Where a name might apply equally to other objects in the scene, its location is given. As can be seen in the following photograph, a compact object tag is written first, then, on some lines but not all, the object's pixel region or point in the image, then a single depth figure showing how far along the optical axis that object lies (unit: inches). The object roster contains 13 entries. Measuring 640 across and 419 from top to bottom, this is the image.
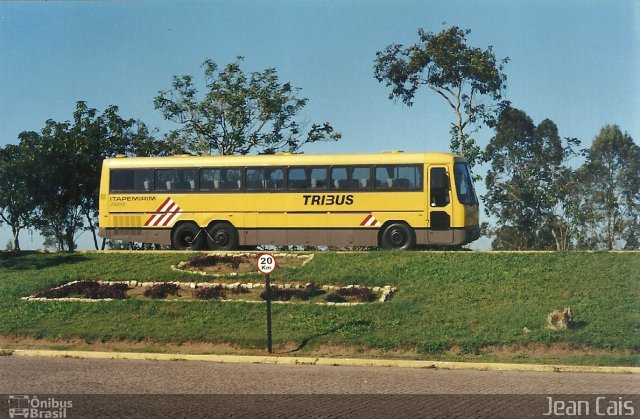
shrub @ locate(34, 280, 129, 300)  890.7
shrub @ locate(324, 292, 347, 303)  833.2
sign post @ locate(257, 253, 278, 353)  698.2
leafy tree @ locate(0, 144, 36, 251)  1590.8
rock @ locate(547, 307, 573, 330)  701.3
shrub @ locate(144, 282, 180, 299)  885.2
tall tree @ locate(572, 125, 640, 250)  1630.2
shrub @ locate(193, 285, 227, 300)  868.0
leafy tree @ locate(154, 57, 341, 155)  1604.3
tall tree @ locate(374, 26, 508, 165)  1473.9
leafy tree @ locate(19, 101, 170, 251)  1609.3
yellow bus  1063.0
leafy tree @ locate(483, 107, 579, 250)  1647.4
